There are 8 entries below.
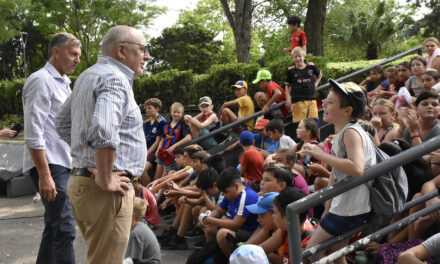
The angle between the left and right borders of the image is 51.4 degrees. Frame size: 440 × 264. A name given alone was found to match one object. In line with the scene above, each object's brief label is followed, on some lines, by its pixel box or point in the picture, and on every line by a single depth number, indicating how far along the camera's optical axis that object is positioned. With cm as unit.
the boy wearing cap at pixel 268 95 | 843
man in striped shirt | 259
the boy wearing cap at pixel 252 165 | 621
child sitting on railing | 297
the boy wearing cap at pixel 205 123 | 837
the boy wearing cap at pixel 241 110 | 899
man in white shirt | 369
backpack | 295
